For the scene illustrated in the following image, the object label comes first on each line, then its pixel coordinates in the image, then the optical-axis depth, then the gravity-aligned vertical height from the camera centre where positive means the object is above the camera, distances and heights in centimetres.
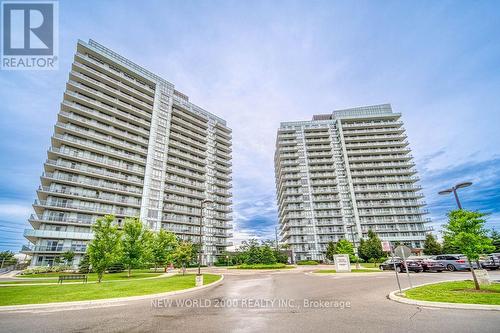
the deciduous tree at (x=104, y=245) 2261 +13
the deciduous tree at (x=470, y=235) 1188 +4
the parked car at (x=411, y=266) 2507 -299
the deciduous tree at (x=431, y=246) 5491 -207
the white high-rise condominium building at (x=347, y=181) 7083 +1860
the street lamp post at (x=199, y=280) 1769 -268
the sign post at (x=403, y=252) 1152 -68
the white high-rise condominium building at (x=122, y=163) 4400 +1894
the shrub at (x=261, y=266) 4062 -412
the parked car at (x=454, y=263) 2467 -274
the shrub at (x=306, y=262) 5791 -531
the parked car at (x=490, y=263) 2339 -270
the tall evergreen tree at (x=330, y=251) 5698 -259
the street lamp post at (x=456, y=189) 1413 +289
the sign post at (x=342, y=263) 2910 -288
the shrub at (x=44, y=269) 3550 -323
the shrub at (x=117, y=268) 3547 -330
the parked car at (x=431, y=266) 2492 -300
